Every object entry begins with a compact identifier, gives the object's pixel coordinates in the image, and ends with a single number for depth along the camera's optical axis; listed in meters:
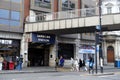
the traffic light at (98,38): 29.62
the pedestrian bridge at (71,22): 34.78
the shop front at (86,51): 52.47
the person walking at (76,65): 37.16
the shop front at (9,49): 39.47
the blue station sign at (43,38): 41.60
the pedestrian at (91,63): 30.72
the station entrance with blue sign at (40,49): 42.13
